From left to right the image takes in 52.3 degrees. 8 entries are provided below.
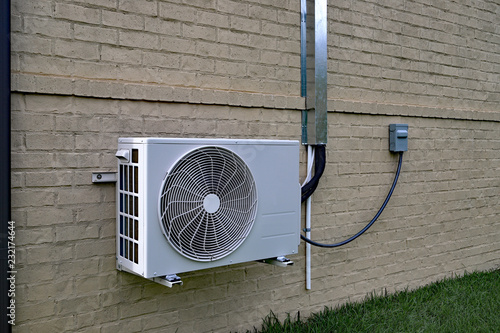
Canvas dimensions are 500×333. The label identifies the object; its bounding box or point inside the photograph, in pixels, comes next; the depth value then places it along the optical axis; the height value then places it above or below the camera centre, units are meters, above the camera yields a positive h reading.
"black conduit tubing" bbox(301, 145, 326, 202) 3.47 -0.04
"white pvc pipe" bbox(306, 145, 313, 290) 3.54 -0.42
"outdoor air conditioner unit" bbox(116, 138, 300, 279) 2.40 -0.19
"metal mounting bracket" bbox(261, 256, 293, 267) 2.89 -0.55
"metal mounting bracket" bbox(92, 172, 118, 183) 2.66 -0.07
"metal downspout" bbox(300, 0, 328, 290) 3.50 +0.65
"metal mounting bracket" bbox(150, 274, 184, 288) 2.45 -0.56
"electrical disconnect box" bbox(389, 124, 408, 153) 4.06 +0.22
